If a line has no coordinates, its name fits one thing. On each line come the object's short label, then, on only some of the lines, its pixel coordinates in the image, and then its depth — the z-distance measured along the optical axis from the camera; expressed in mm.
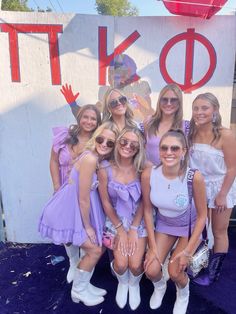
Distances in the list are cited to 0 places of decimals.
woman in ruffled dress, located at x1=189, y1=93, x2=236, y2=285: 2258
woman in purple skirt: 2072
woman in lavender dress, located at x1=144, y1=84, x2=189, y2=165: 2314
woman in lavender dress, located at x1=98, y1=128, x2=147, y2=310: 2176
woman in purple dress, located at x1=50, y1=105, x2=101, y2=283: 2359
